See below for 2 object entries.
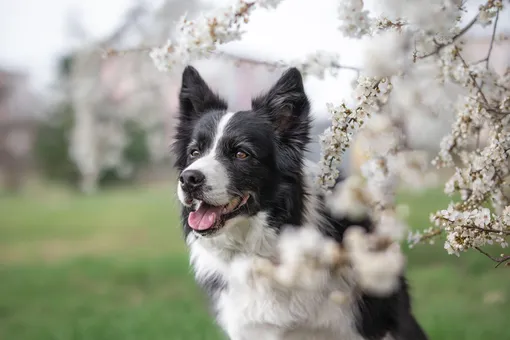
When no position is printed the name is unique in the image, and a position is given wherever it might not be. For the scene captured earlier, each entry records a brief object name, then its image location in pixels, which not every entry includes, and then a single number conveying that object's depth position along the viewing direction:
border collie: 2.79
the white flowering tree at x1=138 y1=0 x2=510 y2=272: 1.82
